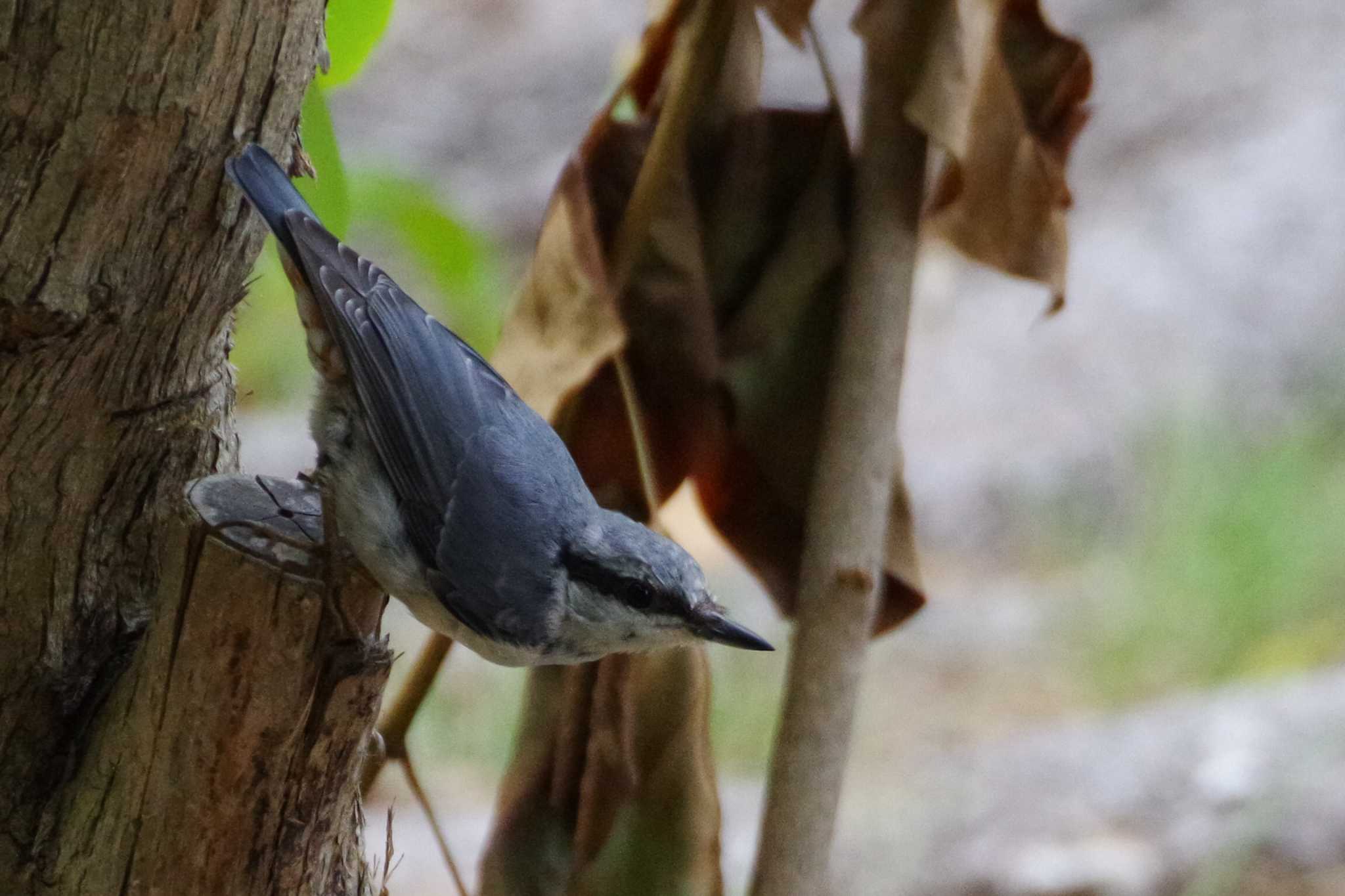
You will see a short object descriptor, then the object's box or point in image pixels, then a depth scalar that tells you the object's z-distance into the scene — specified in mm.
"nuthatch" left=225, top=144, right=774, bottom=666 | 3736
